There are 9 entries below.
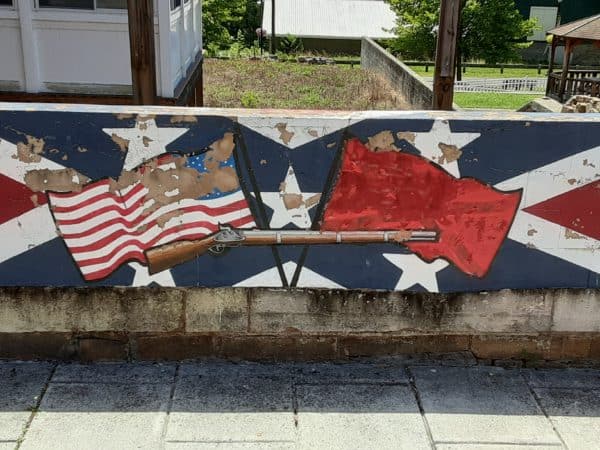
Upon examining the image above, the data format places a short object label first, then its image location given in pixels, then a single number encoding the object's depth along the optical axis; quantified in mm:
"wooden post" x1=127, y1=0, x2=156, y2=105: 7254
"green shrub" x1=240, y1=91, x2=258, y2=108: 19094
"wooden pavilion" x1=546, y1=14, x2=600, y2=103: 23812
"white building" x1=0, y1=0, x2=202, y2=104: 10320
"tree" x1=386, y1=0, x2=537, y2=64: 42844
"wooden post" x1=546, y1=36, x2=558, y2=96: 27103
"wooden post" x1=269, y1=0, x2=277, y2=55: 48225
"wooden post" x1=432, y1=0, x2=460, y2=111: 7070
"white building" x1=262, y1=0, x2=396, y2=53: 54031
